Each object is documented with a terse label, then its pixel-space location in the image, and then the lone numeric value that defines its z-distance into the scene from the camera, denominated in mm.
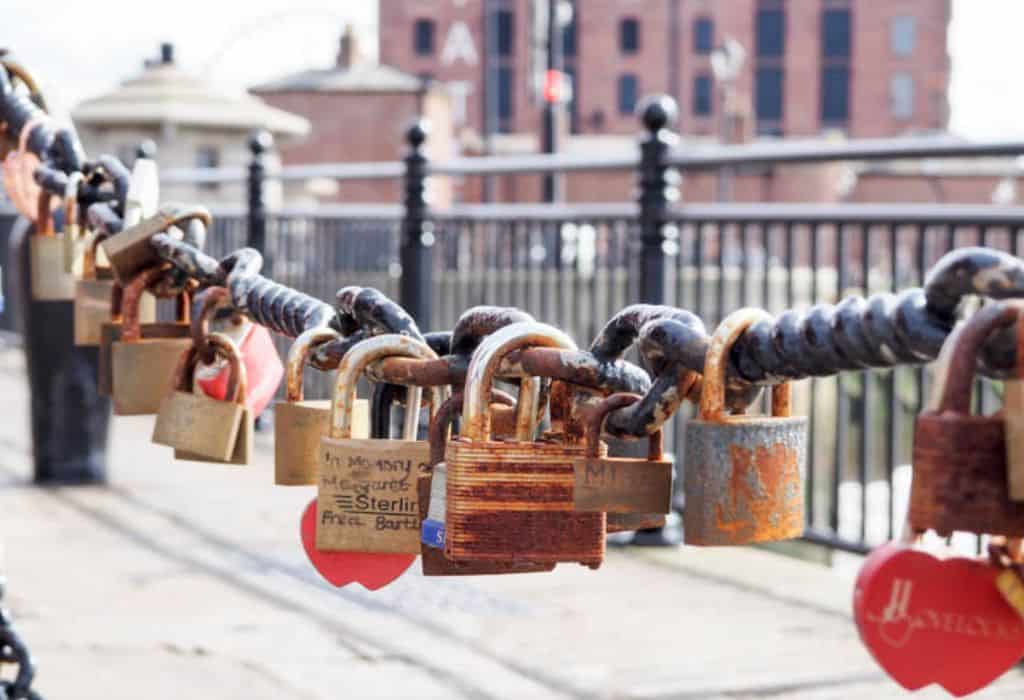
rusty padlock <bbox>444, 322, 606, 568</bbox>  1105
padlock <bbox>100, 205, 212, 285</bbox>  1392
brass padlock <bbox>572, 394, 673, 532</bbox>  1120
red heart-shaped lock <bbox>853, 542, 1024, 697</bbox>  933
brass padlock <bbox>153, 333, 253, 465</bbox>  1373
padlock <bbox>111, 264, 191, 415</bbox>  1487
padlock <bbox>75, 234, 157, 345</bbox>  1601
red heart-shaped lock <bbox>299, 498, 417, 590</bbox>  1220
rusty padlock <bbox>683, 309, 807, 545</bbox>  1080
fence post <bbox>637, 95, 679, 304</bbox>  6676
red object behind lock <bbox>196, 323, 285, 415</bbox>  1449
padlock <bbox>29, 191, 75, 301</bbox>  1687
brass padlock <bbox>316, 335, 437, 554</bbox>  1209
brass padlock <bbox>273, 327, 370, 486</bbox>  1314
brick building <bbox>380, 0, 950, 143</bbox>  87688
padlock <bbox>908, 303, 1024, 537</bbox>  926
